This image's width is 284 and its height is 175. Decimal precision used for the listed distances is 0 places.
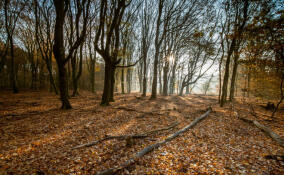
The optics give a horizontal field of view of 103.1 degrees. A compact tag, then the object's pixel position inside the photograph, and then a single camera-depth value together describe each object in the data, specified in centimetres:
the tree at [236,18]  841
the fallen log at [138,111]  849
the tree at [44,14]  1290
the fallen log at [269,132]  451
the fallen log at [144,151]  284
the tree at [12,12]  1369
